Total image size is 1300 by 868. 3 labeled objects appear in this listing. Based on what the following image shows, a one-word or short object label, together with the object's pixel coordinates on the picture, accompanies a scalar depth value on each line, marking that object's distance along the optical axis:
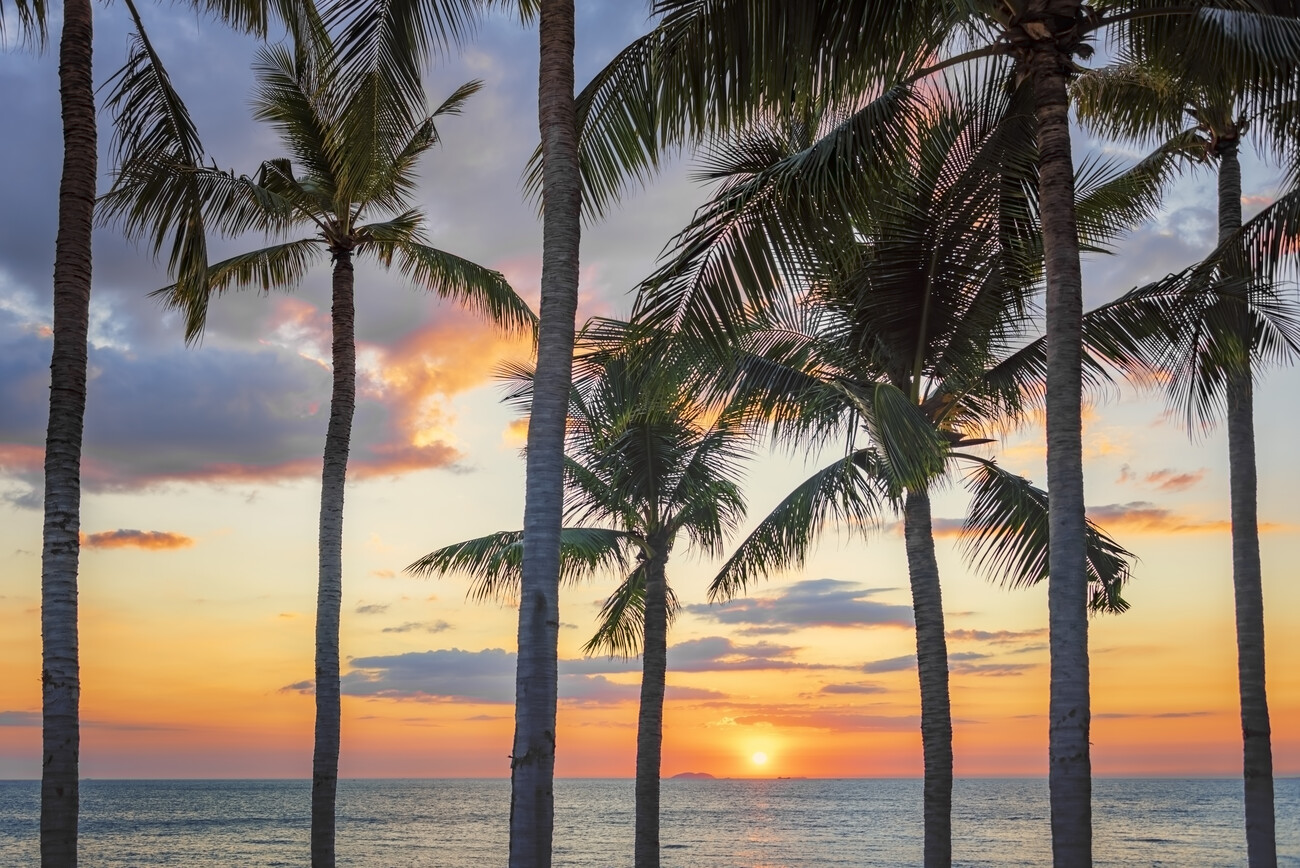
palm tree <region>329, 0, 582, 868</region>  8.55
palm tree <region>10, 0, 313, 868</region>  9.53
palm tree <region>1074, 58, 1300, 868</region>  11.84
